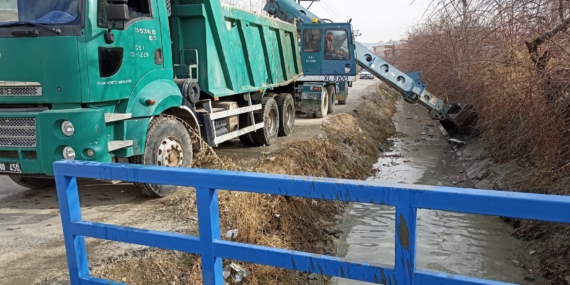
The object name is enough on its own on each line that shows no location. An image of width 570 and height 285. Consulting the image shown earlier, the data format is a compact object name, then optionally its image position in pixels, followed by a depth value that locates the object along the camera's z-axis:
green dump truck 4.43
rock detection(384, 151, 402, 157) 12.46
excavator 12.90
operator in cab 14.54
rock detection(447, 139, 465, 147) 12.78
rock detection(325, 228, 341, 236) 6.72
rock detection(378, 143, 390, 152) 13.07
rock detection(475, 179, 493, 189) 8.47
